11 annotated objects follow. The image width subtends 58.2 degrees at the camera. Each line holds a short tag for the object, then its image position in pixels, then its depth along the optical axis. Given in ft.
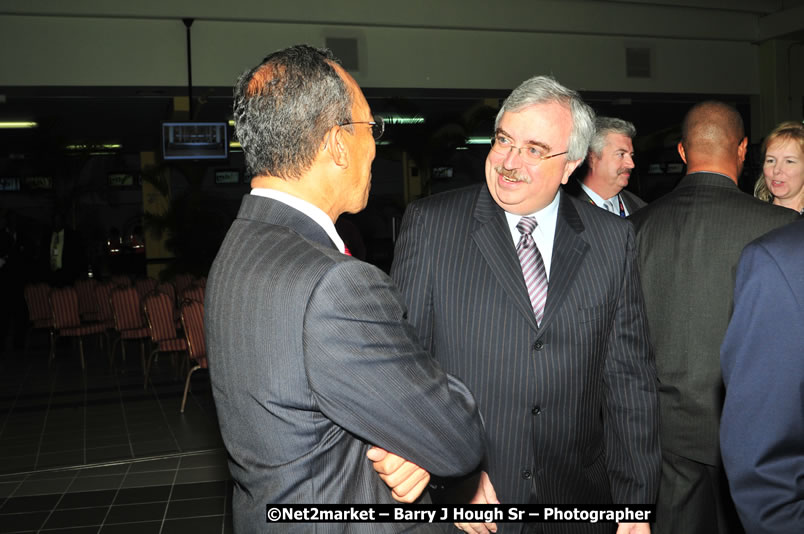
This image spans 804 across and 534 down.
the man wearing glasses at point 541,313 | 5.95
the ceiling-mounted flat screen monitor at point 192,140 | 34.06
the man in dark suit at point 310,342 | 3.64
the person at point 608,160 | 12.34
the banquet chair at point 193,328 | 21.22
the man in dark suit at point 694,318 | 7.77
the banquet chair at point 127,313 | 27.02
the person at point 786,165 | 10.75
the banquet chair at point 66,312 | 28.18
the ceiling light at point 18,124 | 49.32
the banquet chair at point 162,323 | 23.94
